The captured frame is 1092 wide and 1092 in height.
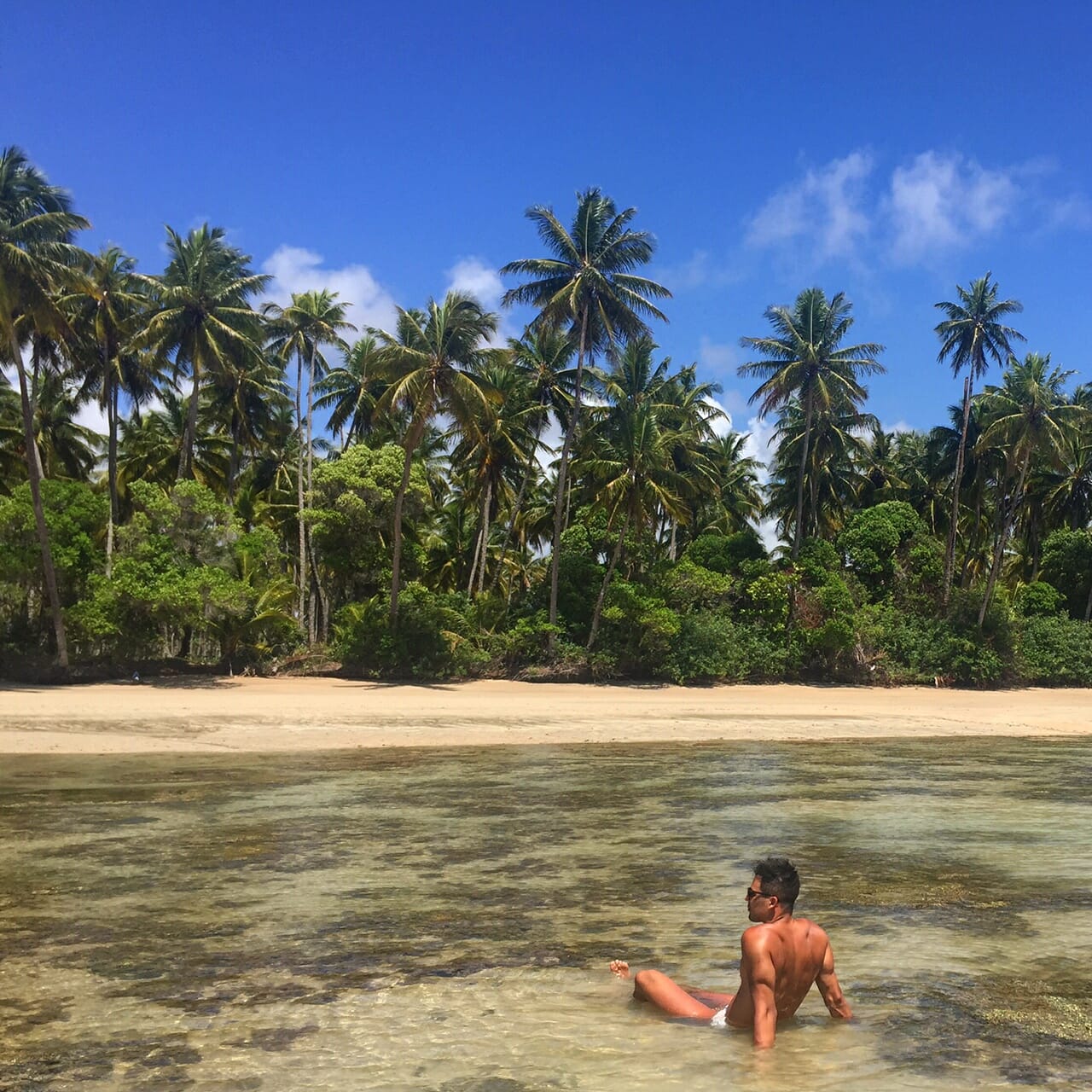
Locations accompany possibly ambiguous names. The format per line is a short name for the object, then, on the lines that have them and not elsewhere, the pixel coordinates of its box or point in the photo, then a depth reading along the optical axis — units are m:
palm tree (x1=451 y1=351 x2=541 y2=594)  35.53
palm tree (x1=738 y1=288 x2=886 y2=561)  38.16
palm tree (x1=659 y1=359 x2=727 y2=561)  40.75
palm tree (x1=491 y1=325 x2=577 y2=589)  38.06
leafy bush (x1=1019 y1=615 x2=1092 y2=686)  35.34
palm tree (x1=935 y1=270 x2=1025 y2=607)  39.50
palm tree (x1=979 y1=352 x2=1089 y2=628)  35.75
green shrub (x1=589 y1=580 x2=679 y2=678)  30.89
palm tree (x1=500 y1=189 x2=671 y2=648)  32.97
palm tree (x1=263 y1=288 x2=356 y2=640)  38.06
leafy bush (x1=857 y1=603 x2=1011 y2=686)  34.22
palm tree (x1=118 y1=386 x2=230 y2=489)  39.69
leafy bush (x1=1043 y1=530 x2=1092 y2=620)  41.78
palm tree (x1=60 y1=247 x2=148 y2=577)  33.91
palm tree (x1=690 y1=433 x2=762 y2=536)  47.03
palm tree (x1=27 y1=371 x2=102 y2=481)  37.81
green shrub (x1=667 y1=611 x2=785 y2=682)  31.53
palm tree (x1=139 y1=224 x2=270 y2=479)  33.16
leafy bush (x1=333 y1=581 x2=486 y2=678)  29.67
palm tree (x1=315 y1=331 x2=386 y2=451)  38.97
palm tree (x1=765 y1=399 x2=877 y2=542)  42.75
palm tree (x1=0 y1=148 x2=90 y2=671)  24.34
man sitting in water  4.76
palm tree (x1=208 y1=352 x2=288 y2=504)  37.53
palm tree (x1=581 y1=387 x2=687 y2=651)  31.55
